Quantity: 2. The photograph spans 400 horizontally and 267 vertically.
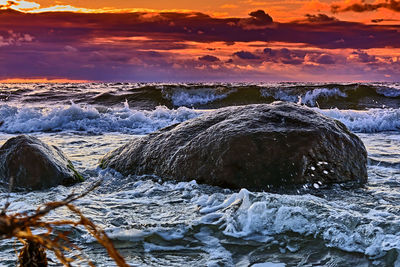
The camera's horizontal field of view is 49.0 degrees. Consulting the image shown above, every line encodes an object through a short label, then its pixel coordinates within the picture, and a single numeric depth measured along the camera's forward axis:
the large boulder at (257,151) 5.23
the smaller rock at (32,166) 5.48
